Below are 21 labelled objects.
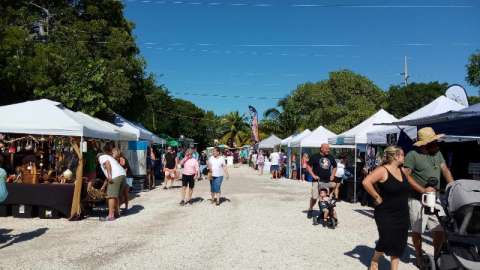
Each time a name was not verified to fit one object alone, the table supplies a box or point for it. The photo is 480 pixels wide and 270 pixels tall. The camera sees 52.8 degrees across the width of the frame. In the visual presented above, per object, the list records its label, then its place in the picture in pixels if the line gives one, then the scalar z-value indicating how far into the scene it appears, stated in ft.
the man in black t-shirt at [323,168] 34.19
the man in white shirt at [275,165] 96.87
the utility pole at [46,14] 75.82
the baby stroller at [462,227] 16.22
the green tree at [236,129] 231.30
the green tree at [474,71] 88.69
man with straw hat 20.90
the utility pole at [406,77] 166.99
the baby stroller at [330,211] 33.32
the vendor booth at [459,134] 28.63
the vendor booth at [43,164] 35.60
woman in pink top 45.02
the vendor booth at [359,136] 54.03
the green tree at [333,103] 138.10
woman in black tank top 18.04
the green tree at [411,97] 154.10
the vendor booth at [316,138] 80.59
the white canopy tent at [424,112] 43.93
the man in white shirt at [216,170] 45.55
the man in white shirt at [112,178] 35.24
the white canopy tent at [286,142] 99.73
